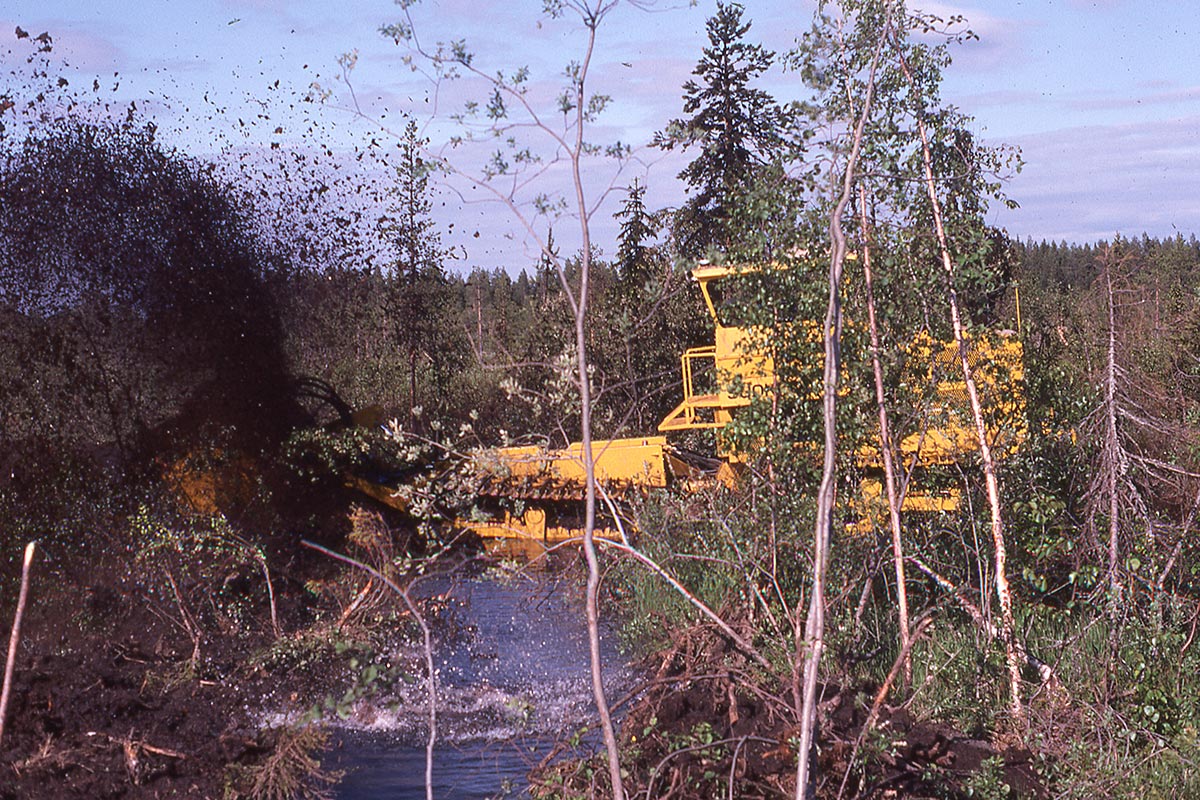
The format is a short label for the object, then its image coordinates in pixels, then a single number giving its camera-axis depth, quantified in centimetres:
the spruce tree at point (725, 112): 2873
